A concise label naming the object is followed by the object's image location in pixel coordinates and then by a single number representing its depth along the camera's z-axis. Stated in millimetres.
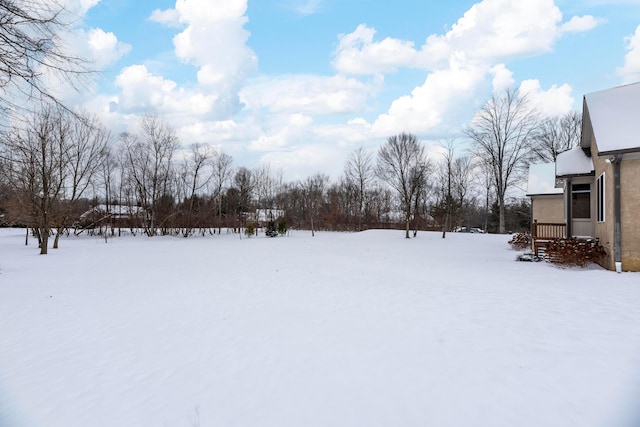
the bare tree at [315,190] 47375
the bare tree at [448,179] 34906
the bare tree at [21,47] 4695
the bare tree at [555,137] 35750
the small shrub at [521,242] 20312
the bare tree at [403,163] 31828
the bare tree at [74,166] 23609
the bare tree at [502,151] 35469
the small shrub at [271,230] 33250
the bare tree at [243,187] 45894
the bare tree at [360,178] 46531
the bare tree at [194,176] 40625
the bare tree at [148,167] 37031
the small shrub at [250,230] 33688
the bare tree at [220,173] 43344
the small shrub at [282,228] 34094
